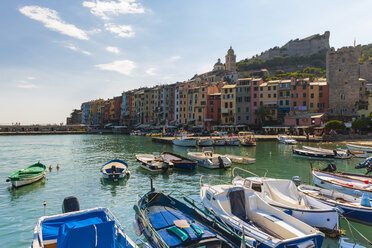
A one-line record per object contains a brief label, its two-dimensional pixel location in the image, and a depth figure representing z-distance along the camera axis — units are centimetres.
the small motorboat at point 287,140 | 5566
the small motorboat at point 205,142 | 5428
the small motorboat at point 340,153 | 3662
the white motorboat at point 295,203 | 1117
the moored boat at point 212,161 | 2809
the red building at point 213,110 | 8551
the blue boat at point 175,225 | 883
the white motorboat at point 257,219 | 874
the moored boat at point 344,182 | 1576
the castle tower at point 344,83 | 7131
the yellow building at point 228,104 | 8069
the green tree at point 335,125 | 6066
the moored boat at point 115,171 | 2278
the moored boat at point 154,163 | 2677
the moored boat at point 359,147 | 4259
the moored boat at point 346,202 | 1238
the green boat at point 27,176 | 2070
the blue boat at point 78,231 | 698
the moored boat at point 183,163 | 2772
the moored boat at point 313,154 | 3716
